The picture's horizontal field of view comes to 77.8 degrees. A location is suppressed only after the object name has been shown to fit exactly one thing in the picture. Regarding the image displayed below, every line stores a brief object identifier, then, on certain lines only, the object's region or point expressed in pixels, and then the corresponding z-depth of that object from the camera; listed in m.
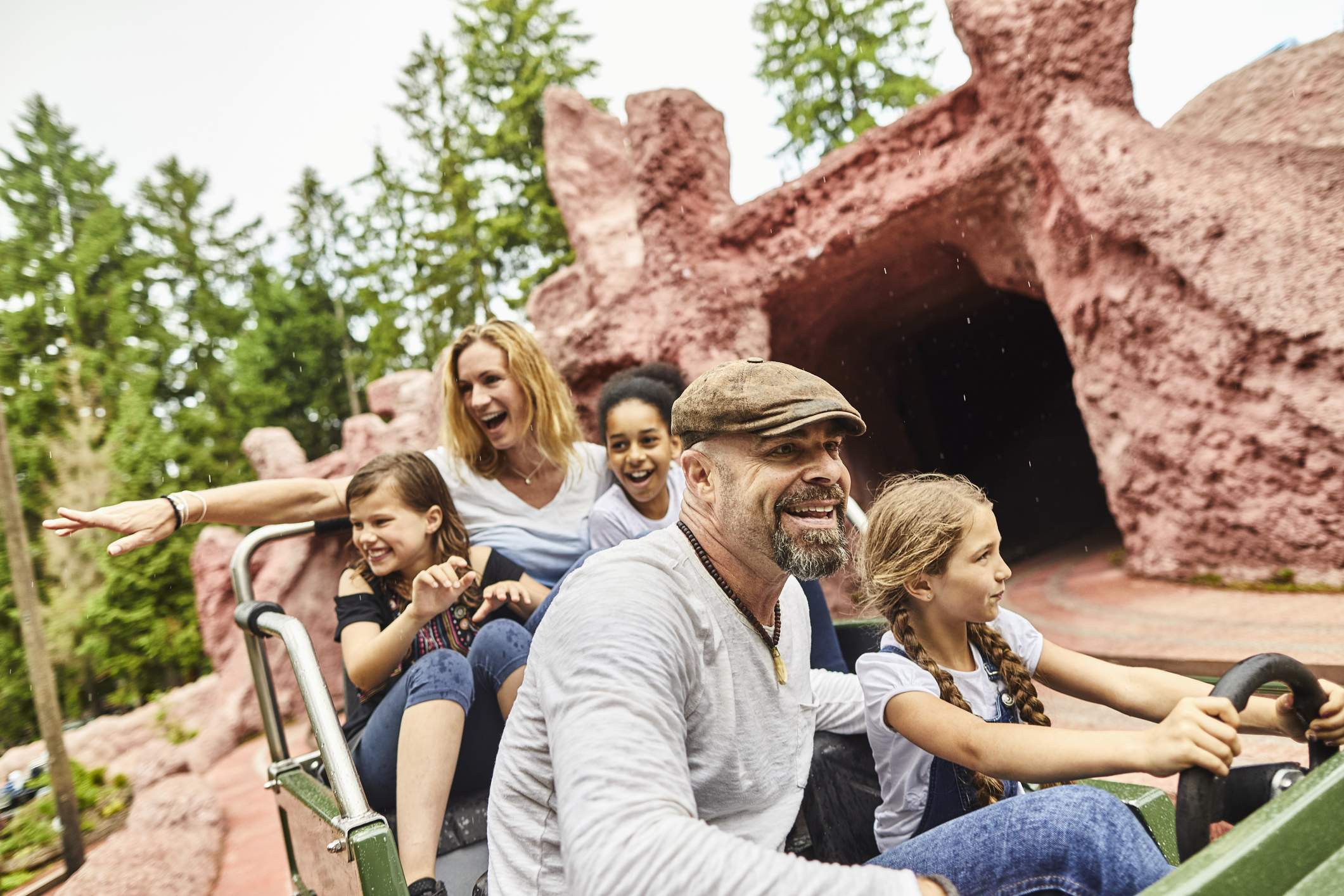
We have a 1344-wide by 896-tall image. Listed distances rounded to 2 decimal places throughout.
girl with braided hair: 1.17
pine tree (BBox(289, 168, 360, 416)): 18.30
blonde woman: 2.23
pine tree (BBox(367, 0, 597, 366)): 13.80
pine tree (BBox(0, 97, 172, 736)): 12.96
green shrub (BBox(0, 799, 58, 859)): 6.76
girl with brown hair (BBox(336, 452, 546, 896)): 1.53
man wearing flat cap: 0.75
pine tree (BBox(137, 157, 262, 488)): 15.78
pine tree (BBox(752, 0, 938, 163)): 14.45
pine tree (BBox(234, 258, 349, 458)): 16.84
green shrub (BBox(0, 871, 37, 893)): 6.22
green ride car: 0.77
